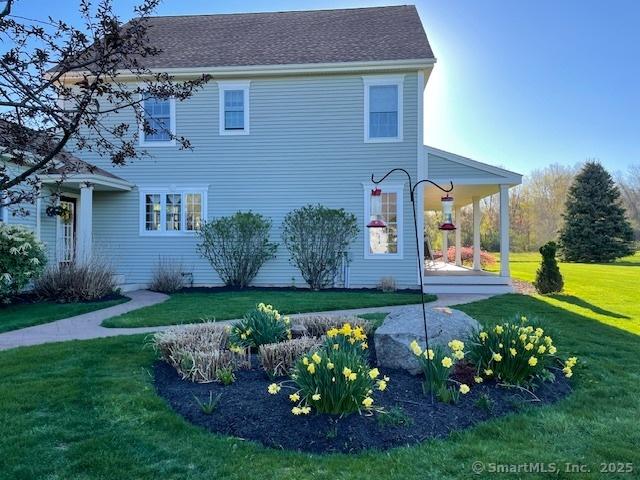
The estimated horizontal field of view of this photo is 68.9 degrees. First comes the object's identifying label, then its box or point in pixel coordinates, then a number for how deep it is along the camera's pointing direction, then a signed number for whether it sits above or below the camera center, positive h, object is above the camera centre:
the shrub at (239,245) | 12.58 +0.02
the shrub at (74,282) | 10.12 -0.83
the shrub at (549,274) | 12.20 -0.68
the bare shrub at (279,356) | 4.50 -1.07
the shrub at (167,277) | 12.45 -0.87
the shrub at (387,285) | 12.19 -0.99
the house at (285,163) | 12.48 +2.31
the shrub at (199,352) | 4.48 -1.09
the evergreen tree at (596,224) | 28.66 +1.55
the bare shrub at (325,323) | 5.85 -0.98
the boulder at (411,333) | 4.62 -0.88
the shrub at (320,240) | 12.38 +0.17
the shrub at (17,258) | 9.02 -0.27
